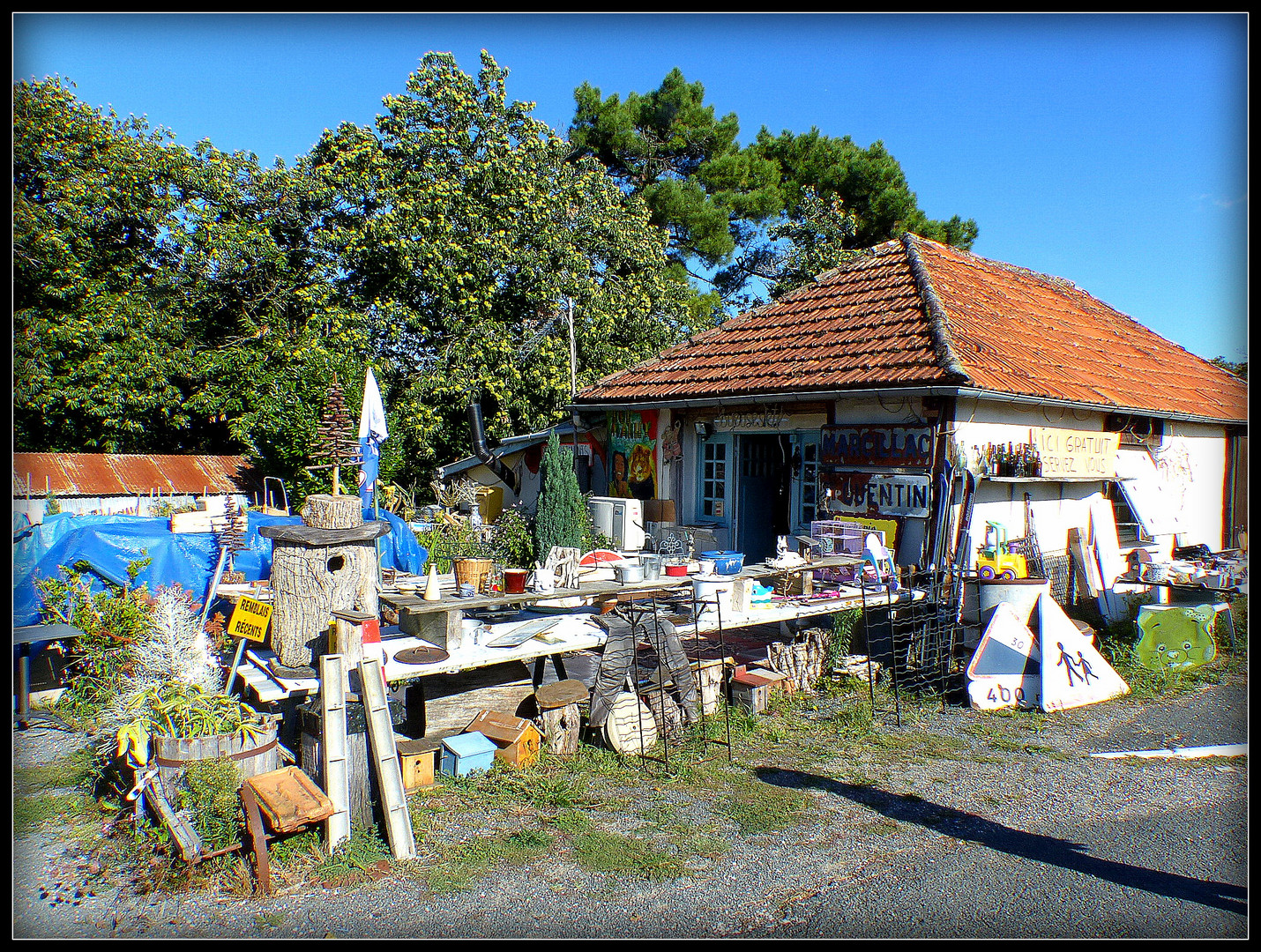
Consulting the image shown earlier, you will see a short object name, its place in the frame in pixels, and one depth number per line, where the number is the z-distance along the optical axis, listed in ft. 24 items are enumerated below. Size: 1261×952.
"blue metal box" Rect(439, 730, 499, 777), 20.10
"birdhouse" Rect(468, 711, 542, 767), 20.71
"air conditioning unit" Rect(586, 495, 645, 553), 36.70
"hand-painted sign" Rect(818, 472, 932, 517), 31.22
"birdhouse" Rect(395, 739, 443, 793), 19.25
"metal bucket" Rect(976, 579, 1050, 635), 28.12
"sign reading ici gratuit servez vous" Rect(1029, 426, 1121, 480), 34.99
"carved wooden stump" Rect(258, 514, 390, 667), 20.10
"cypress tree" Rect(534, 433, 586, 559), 39.09
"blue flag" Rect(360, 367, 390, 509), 30.76
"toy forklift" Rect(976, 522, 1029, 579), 31.89
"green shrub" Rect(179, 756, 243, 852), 16.14
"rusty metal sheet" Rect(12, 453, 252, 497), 51.21
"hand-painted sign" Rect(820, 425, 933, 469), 31.32
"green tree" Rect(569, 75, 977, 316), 82.79
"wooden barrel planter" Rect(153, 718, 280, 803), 16.90
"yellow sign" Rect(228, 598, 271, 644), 20.02
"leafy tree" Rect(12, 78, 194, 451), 60.49
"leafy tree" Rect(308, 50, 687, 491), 62.75
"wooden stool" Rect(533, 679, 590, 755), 21.50
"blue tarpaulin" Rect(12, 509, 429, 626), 30.04
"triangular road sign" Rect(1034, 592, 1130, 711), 26.30
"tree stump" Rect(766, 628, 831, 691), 27.48
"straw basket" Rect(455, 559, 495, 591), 23.03
